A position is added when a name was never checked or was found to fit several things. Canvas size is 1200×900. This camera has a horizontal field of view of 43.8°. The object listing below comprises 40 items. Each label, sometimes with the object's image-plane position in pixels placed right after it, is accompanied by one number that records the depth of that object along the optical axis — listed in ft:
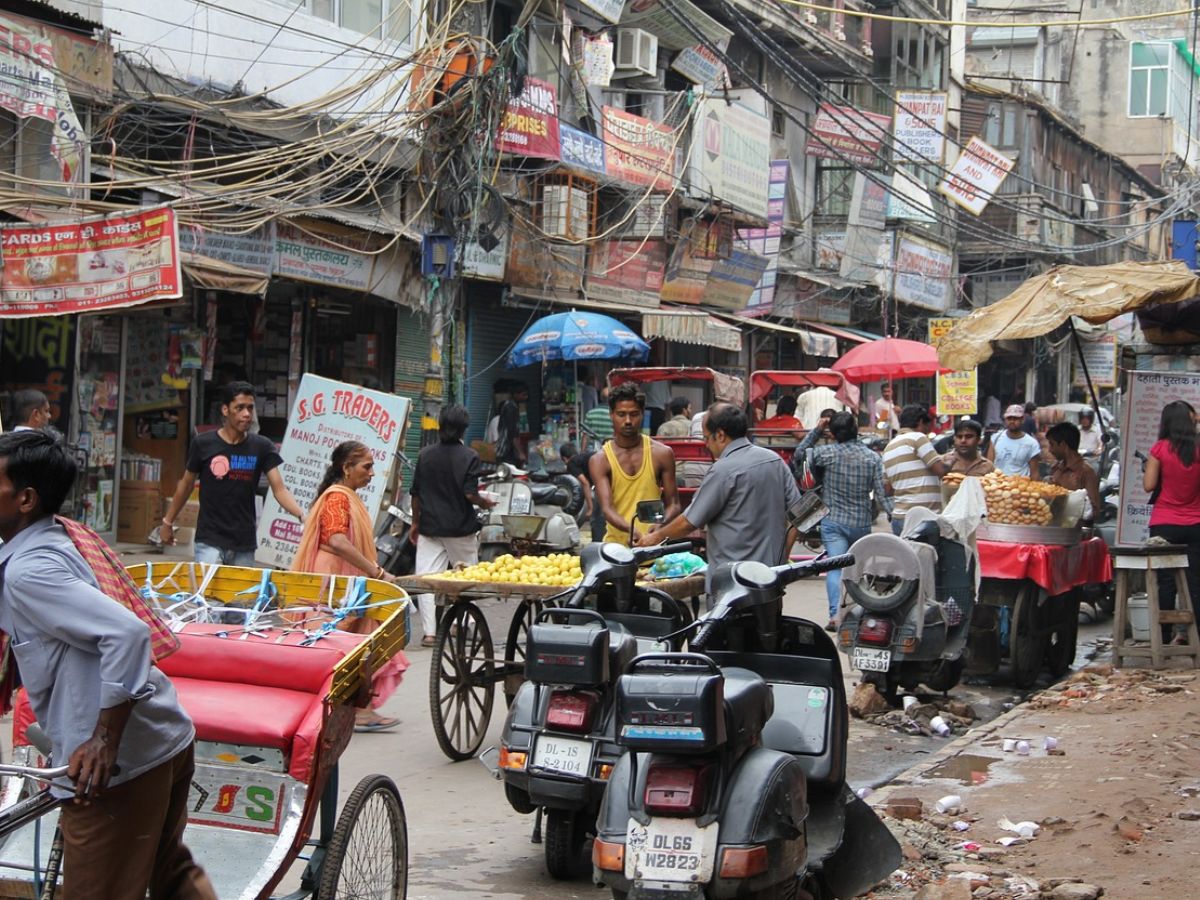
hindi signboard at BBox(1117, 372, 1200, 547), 37.73
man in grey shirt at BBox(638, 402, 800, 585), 23.89
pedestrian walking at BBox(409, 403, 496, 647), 33.55
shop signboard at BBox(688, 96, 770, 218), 79.61
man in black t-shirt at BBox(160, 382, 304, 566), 29.12
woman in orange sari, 25.46
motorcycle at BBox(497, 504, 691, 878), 18.16
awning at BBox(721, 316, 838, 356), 89.18
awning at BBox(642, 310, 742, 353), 74.43
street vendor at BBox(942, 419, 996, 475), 38.78
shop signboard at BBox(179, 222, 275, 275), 46.51
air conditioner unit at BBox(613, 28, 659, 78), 75.92
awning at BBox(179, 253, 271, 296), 45.29
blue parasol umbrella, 62.23
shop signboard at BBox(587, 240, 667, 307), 73.20
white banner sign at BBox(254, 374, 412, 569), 38.47
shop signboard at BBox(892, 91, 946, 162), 91.09
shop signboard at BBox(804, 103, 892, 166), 92.58
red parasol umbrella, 79.05
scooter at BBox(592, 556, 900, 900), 14.06
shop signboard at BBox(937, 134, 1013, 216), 82.33
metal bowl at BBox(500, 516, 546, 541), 38.88
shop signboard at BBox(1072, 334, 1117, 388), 145.48
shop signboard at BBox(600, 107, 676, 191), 71.61
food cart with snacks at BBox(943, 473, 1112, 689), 33.53
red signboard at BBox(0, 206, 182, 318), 38.01
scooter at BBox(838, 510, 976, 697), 29.63
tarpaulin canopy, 36.83
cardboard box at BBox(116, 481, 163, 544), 48.42
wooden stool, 34.14
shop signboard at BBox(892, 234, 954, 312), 113.19
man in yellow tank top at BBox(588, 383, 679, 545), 28.45
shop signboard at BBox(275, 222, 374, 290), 51.44
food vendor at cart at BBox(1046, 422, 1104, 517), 38.69
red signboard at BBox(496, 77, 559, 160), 62.08
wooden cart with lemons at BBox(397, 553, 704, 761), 25.44
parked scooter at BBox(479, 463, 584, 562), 38.93
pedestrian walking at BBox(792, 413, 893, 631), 37.04
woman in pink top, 34.78
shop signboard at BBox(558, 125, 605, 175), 66.59
